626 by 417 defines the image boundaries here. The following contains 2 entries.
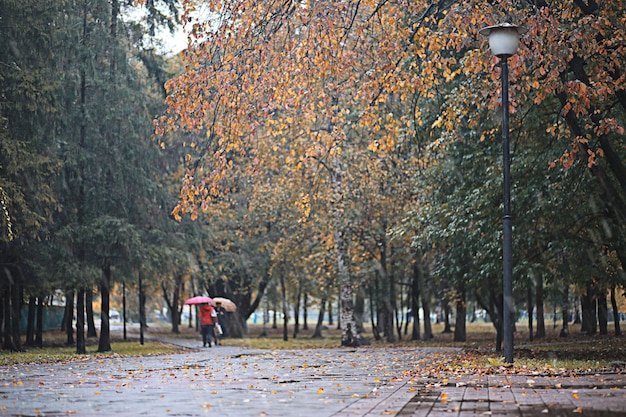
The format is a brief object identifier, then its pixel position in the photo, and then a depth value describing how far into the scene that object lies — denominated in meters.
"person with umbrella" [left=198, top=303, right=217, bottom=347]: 34.84
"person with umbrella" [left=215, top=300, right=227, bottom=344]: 48.98
